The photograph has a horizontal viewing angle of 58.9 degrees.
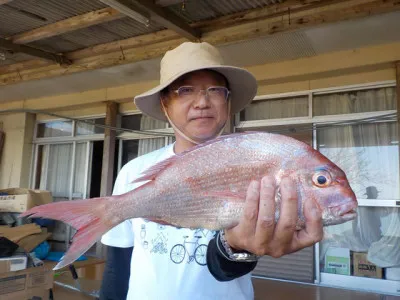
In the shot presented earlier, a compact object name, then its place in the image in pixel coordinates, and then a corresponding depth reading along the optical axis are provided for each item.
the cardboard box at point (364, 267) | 4.55
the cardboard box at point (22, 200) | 5.30
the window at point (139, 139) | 6.59
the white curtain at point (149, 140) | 6.61
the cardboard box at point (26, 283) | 2.87
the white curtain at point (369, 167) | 4.58
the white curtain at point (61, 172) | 7.64
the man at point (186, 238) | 1.25
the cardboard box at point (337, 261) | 4.78
